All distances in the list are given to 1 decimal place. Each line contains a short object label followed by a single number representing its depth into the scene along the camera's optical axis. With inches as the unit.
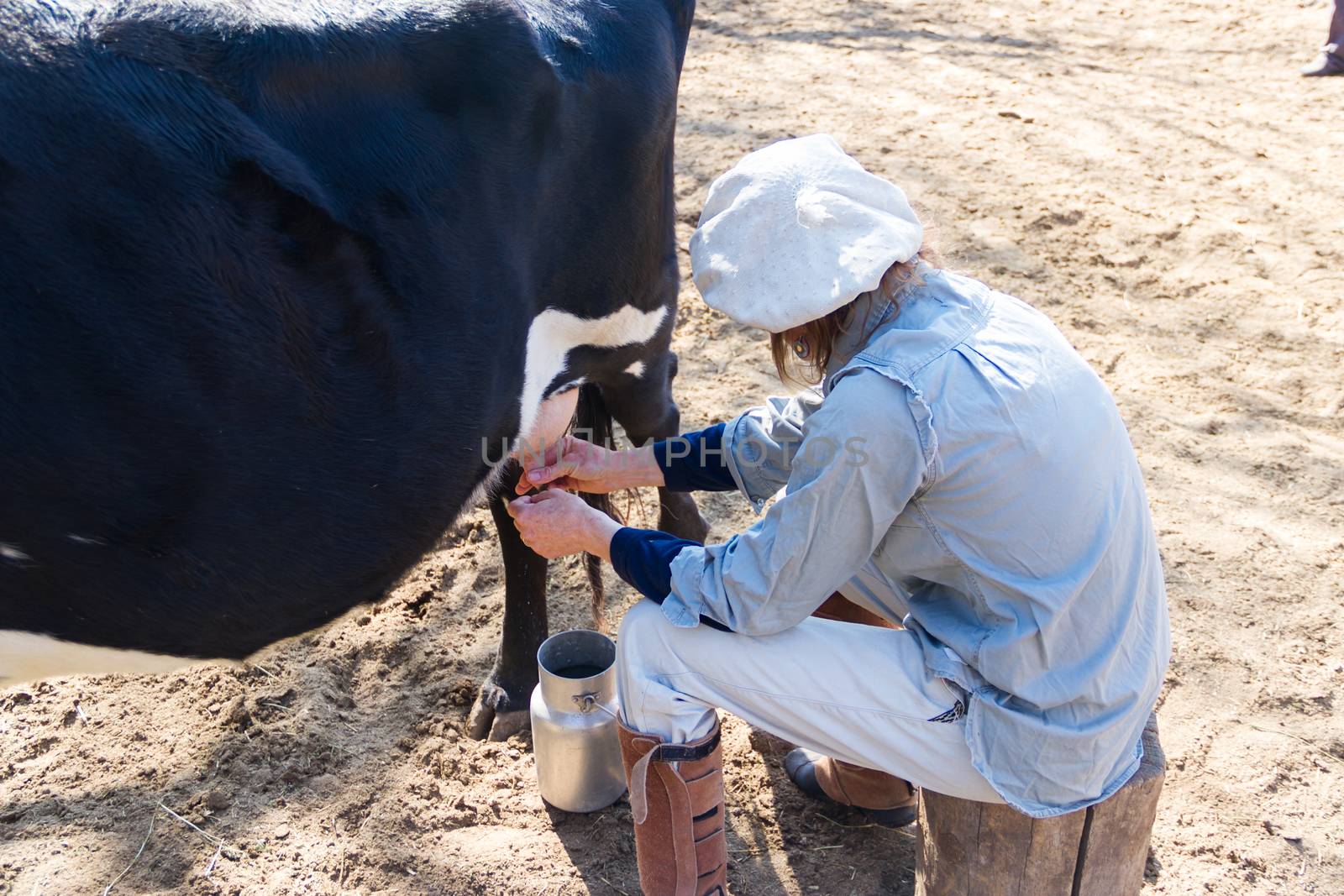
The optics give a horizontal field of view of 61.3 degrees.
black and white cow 60.1
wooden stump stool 67.3
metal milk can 83.3
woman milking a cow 59.7
